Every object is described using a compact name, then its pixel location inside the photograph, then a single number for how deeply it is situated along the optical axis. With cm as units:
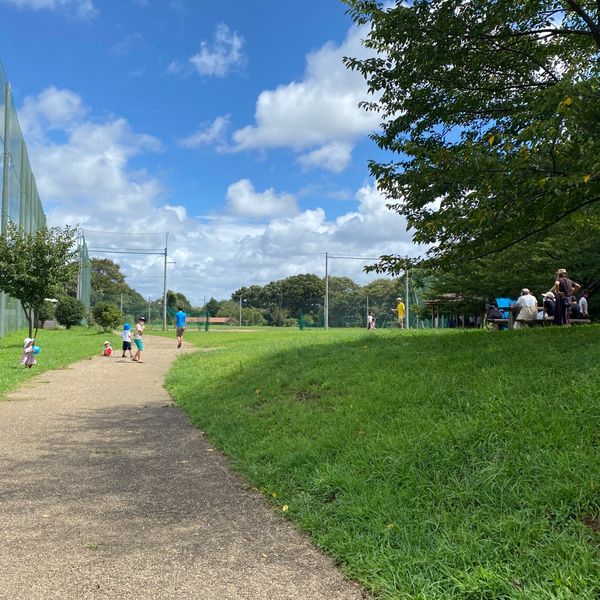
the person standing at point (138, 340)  1587
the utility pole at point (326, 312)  4289
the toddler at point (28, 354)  1270
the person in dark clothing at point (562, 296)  1128
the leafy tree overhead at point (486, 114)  596
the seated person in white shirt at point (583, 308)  1283
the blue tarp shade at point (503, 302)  1908
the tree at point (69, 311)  3929
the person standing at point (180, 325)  2139
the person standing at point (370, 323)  3247
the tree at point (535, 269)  1703
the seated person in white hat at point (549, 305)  1205
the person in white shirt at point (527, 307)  1239
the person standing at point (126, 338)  1719
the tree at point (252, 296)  8370
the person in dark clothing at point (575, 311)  1277
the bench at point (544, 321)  1202
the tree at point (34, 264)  1983
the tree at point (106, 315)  3272
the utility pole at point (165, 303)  4262
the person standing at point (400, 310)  2789
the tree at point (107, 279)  8350
